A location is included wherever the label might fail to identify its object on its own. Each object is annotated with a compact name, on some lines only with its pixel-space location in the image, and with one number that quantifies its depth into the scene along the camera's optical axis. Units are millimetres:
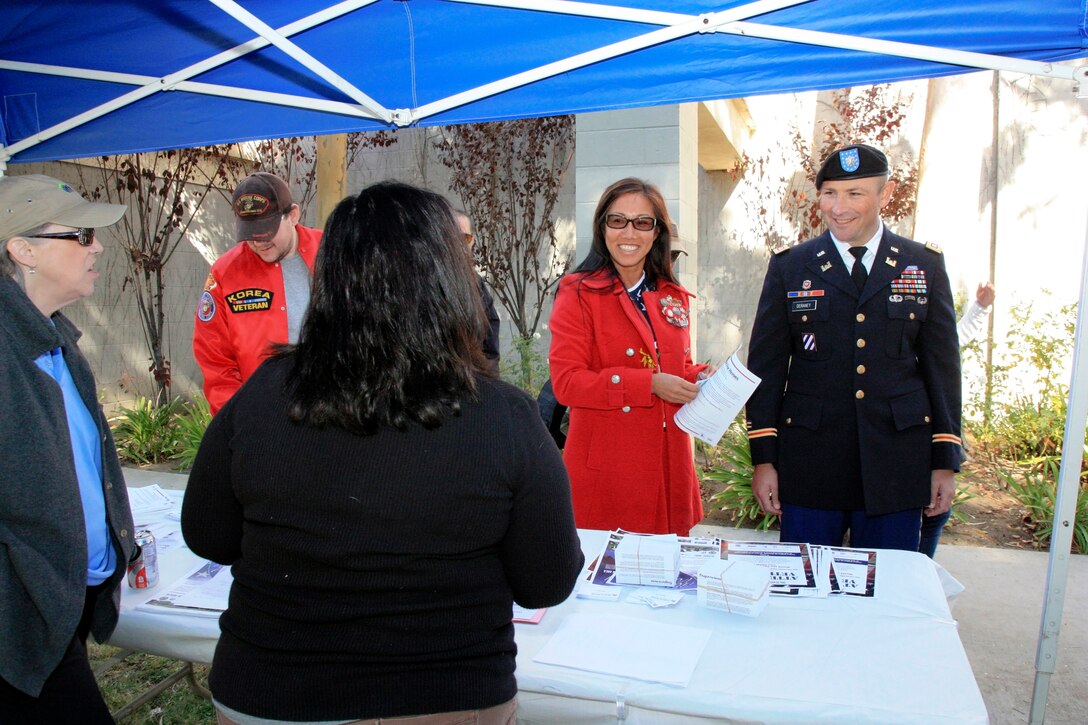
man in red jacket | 2943
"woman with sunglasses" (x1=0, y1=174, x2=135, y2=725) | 1565
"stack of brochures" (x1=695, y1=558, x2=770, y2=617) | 1775
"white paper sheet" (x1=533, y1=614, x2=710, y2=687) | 1547
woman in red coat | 2740
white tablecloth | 1429
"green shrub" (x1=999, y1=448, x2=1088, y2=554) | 4480
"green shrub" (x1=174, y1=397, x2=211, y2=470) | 6441
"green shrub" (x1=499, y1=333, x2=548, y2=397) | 6648
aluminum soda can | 2051
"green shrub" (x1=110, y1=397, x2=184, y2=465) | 6824
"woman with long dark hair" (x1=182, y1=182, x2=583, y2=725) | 1123
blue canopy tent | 2342
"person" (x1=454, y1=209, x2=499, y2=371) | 2945
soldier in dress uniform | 2512
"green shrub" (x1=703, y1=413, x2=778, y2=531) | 4828
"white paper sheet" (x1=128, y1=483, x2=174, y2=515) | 2680
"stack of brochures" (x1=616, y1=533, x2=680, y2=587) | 1957
